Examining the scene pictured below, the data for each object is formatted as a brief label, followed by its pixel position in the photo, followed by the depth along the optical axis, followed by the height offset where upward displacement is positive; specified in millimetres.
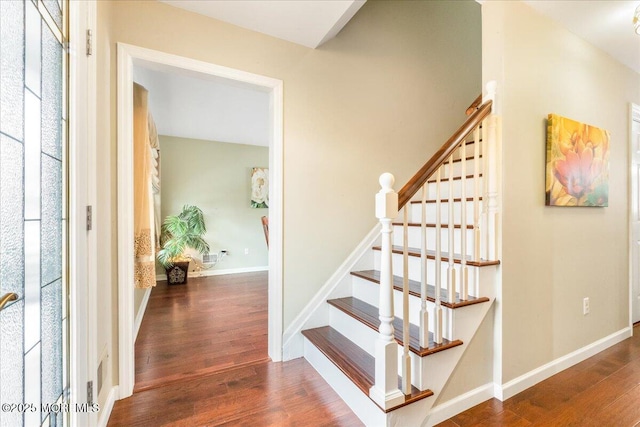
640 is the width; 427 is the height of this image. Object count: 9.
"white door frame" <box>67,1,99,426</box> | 1079 +22
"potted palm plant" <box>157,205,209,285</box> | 4238 -463
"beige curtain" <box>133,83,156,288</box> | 1929 +79
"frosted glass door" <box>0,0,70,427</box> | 745 -5
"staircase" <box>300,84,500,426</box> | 1280 -593
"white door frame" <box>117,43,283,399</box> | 1588 +182
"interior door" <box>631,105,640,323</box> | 2566 -37
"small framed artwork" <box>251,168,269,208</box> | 5473 +496
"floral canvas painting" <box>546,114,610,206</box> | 1788 +349
